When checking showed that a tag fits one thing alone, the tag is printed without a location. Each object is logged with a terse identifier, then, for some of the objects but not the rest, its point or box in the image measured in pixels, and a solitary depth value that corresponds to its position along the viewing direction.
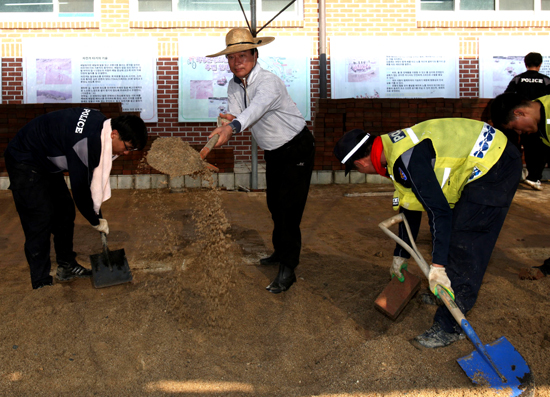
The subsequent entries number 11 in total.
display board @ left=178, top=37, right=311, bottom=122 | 8.46
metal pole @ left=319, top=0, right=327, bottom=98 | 8.43
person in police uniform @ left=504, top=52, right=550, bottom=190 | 5.80
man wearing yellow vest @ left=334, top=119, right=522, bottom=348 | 2.57
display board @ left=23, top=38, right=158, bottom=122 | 8.34
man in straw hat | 3.47
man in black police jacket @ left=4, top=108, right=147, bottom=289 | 3.22
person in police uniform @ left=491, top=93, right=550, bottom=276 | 2.86
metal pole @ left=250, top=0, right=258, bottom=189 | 6.71
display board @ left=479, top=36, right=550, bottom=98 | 8.80
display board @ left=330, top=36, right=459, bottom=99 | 8.70
